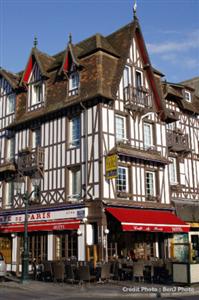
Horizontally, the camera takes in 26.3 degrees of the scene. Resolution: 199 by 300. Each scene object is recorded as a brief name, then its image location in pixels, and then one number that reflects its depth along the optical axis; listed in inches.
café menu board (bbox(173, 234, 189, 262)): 933.7
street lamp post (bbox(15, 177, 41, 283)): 721.6
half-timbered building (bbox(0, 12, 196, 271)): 832.3
